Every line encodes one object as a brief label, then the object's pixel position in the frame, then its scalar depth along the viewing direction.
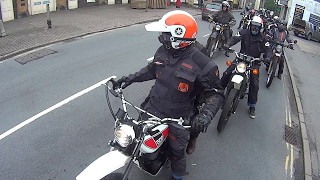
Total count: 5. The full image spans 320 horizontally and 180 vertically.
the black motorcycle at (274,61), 9.01
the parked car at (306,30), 27.67
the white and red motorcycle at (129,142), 2.92
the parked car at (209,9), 22.88
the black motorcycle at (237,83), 5.83
